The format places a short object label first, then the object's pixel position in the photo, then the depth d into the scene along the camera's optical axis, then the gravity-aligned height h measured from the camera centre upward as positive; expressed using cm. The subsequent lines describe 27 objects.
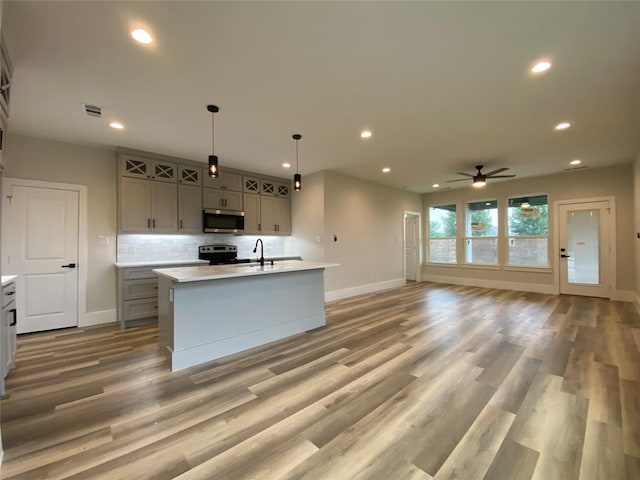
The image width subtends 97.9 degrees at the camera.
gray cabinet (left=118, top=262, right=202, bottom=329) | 420 -79
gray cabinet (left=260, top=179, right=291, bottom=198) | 620 +127
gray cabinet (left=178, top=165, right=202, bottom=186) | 505 +128
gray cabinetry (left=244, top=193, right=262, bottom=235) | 588 +64
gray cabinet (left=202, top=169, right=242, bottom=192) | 537 +124
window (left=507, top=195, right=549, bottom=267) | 672 +26
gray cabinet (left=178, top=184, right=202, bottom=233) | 504 +65
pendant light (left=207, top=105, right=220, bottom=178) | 306 +90
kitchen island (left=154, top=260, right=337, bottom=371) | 283 -75
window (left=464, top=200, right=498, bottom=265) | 746 +25
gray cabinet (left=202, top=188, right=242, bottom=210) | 534 +89
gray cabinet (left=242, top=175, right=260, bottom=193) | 589 +127
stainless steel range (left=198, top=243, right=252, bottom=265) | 542 -21
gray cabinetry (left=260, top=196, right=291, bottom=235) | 616 +64
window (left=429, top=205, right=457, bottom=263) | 822 +24
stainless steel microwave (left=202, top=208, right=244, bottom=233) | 530 +45
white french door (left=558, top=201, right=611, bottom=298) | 595 -19
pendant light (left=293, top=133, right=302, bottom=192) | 366 +81
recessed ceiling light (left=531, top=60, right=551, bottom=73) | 242 +155
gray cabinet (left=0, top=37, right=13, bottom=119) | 208 +129
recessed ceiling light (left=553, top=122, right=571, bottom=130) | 366 +154
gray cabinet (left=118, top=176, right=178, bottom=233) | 449 +65
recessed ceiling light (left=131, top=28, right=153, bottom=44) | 204 +156
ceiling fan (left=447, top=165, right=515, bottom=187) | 536 +124
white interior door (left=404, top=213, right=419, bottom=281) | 870 -13
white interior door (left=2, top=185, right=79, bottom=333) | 388 -10
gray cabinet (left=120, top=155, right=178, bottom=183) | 451 +128
